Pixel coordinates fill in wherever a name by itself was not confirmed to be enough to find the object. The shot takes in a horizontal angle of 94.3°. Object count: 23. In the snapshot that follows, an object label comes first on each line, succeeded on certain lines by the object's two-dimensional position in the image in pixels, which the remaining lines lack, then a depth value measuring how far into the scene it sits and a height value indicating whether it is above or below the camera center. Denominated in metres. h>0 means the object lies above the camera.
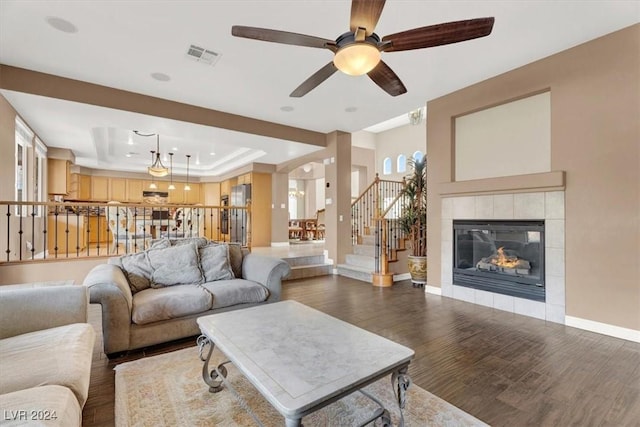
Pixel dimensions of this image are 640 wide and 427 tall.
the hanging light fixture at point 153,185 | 10.67 +1.06
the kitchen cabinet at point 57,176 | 7.07 +0.92
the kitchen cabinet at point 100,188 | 9.85 +0.88
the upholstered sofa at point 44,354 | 1.09 -0.71
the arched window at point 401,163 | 10.77 +1.87
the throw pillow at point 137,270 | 2.96 -0.57
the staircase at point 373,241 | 5.33 -0.55
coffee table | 1.25 -0.73
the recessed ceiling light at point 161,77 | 3.77 +1.78
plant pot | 5.02 -0.94
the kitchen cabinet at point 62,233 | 6.52 -0.42
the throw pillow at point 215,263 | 3.32 -0.56
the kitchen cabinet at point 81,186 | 8.79 +0.88
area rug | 1.71 -1.19
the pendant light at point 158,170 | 7.36 +1.10
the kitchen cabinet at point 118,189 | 10.19 +0.87
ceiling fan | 1.97 +1.27
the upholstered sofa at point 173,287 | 2.45 -0.73
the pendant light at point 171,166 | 8.93 +1.64
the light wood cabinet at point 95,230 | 8.88 -0.47
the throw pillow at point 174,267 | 3.06 -0.55
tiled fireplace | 3.42 -0.47
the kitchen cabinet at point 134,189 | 10.54 +0.90
